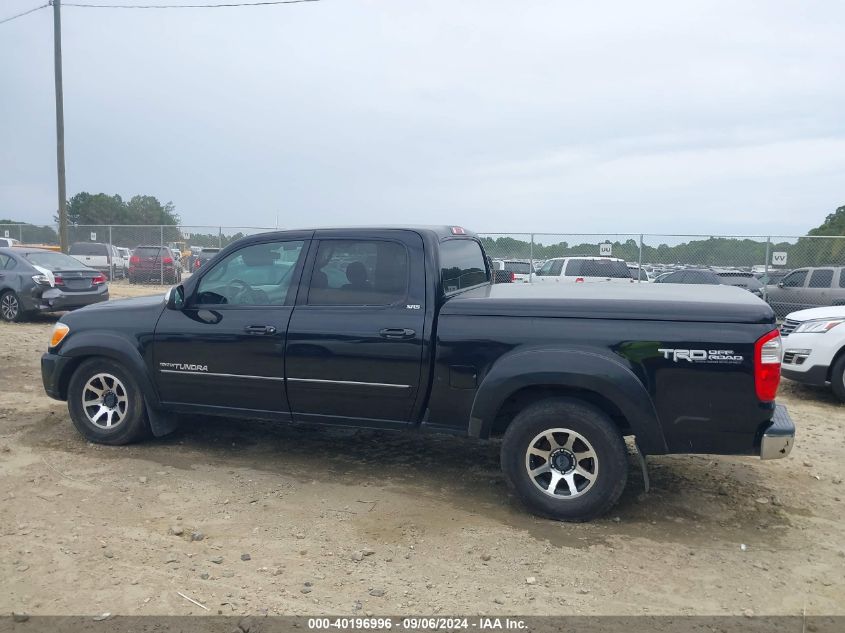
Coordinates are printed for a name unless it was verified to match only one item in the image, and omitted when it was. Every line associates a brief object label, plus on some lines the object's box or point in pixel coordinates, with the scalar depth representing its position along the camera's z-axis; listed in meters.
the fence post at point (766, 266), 16.05
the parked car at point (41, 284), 13.73
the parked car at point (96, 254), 27.14
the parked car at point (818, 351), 8.12
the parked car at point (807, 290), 14.64
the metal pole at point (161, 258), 25.50
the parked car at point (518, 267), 20.43
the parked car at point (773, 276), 16.24
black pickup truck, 4.27
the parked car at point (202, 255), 25.79
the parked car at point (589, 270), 17.03
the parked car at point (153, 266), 25.78
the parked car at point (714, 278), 16.31
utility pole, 17.56
